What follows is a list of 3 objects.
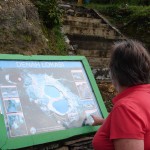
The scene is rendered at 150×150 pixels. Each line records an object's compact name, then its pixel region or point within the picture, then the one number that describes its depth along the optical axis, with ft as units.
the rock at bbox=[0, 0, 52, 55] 8.61
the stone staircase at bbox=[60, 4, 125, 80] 14.34
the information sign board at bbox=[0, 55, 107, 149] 5.51
